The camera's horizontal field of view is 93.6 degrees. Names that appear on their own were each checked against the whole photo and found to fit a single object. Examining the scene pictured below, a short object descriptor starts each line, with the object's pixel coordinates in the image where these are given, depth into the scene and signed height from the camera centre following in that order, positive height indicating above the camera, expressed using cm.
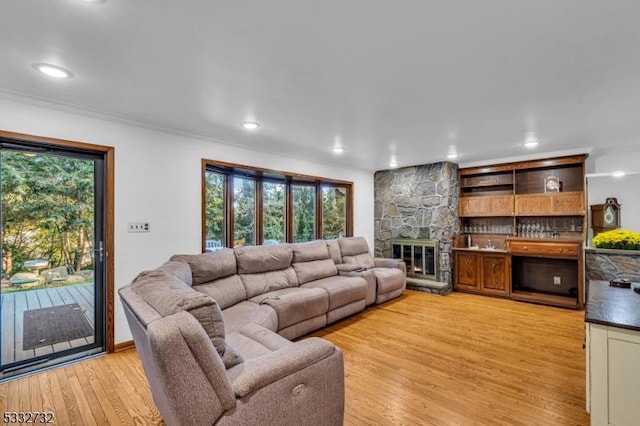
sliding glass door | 264 -36
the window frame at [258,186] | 393 +46
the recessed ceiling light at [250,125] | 325 +101
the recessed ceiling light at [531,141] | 377 +98
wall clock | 444 -1
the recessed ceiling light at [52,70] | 206 +103
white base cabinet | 160 -89
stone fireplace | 556 +17
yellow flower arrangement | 339 -31
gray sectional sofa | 121 -75
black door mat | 284 -107
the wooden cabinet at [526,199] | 479 +26
